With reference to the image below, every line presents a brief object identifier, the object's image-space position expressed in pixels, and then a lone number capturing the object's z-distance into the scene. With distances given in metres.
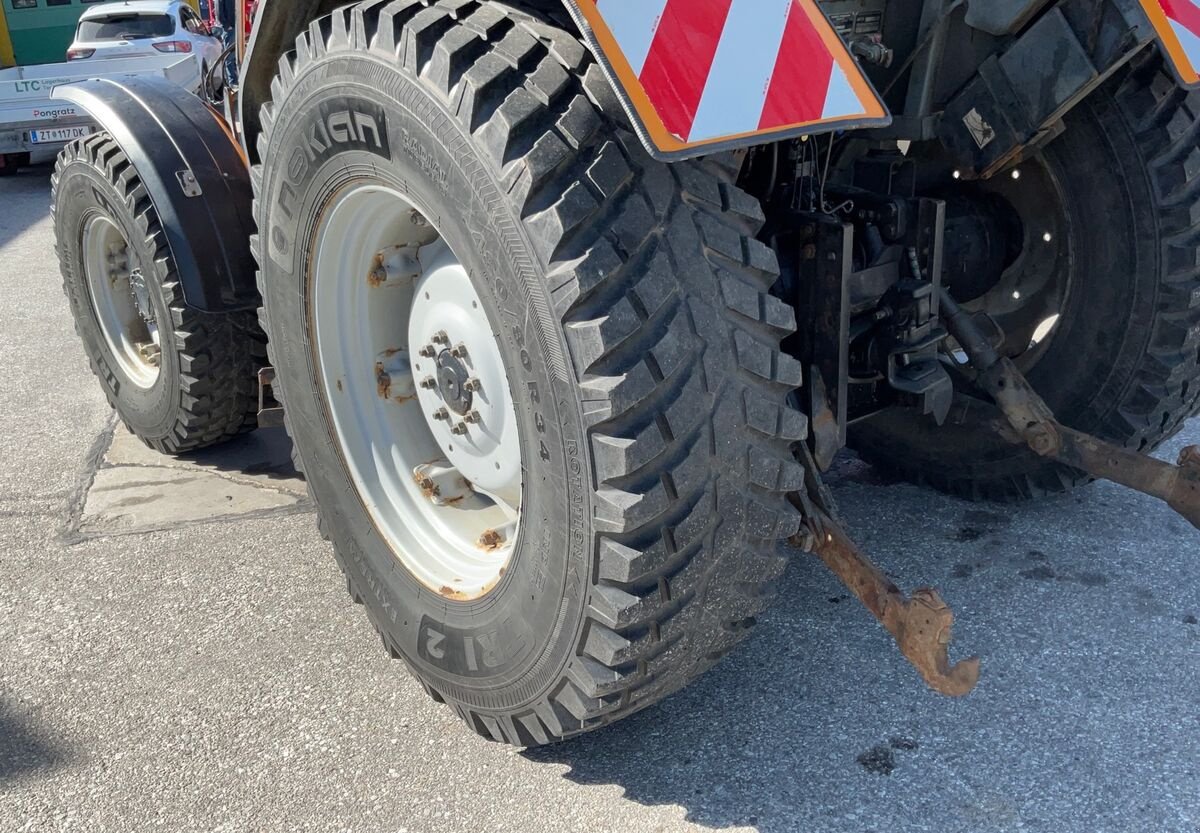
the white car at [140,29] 15.29
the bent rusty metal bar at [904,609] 2.05
